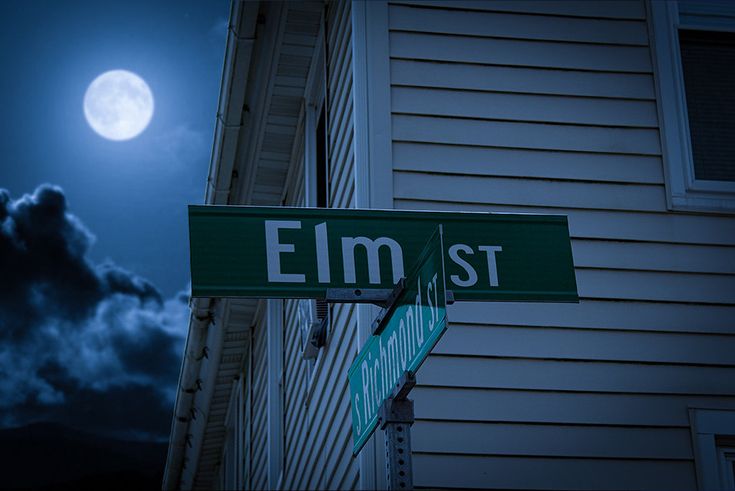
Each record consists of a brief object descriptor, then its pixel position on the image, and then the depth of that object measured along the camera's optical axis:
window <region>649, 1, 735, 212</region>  6.57
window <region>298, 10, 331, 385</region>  7.71
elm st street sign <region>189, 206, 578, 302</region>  3.94
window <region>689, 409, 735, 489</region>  5.90
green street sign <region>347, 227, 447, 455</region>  3.50
